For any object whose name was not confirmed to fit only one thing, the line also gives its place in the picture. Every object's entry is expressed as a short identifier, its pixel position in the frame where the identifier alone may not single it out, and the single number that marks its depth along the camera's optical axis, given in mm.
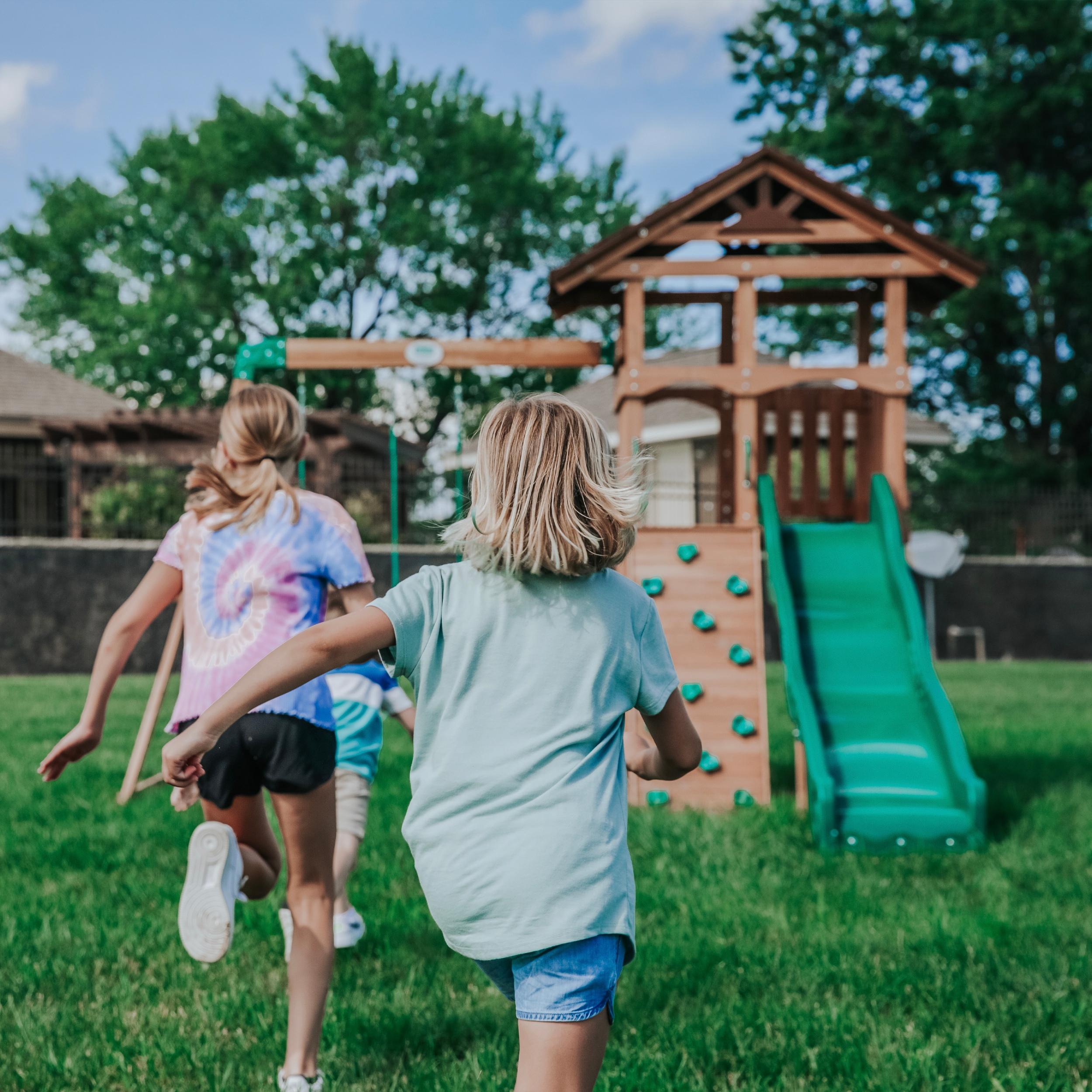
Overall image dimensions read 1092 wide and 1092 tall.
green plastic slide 5848
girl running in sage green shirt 1896
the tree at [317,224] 28703
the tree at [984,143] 24688
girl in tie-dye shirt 2820
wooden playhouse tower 7035
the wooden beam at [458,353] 7227
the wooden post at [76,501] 15266
